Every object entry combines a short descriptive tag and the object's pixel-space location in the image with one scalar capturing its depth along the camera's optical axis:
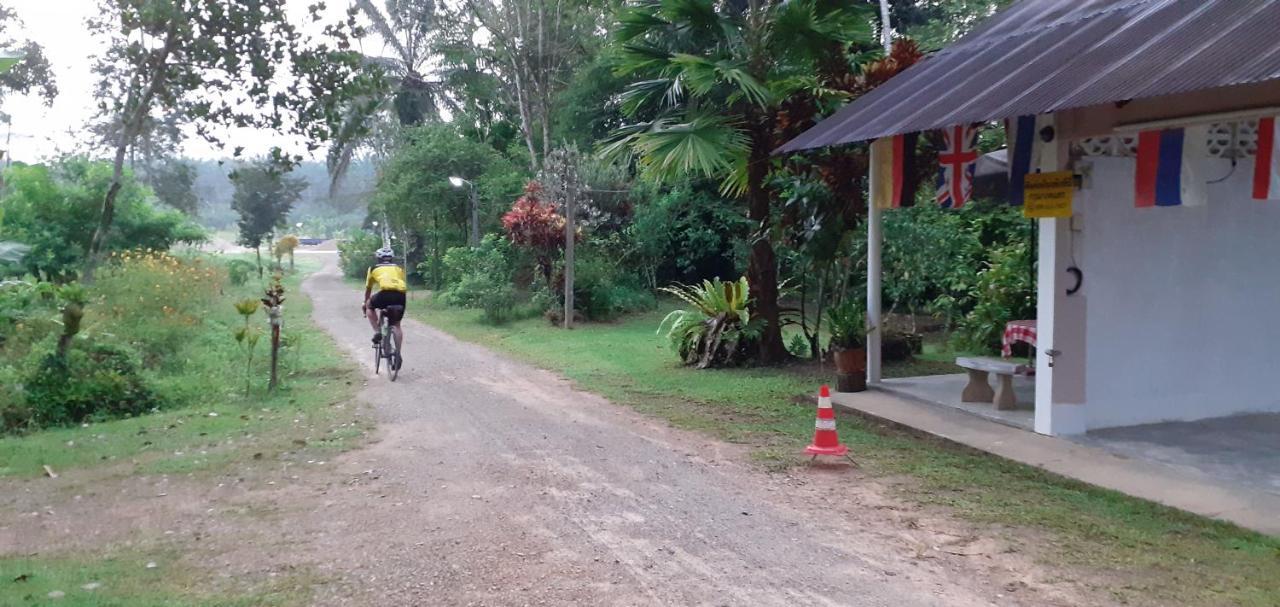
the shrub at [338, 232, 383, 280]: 44.72
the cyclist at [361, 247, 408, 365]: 13.02
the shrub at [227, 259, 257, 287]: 35.88
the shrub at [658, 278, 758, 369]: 13.76
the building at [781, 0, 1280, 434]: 7.69
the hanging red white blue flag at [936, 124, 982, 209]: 10.61
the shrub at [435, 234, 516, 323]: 21.09
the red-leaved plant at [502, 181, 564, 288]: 21.17
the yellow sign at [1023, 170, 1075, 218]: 8.30
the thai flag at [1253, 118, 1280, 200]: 7.48
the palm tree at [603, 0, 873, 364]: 12.16
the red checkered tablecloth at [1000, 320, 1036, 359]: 9.80
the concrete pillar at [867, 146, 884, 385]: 11.51
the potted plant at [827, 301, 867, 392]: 11.33
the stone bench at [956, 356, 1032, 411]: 9.55
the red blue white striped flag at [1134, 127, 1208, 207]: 8.09
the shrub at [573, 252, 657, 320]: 20.97
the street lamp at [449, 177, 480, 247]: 26.23
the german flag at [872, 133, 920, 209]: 10.88
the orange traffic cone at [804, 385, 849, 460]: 7.91
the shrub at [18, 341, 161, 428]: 10.62
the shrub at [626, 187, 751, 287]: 23.09
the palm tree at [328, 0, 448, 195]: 39.94
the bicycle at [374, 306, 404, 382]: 12.95
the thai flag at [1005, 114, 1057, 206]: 8.57
